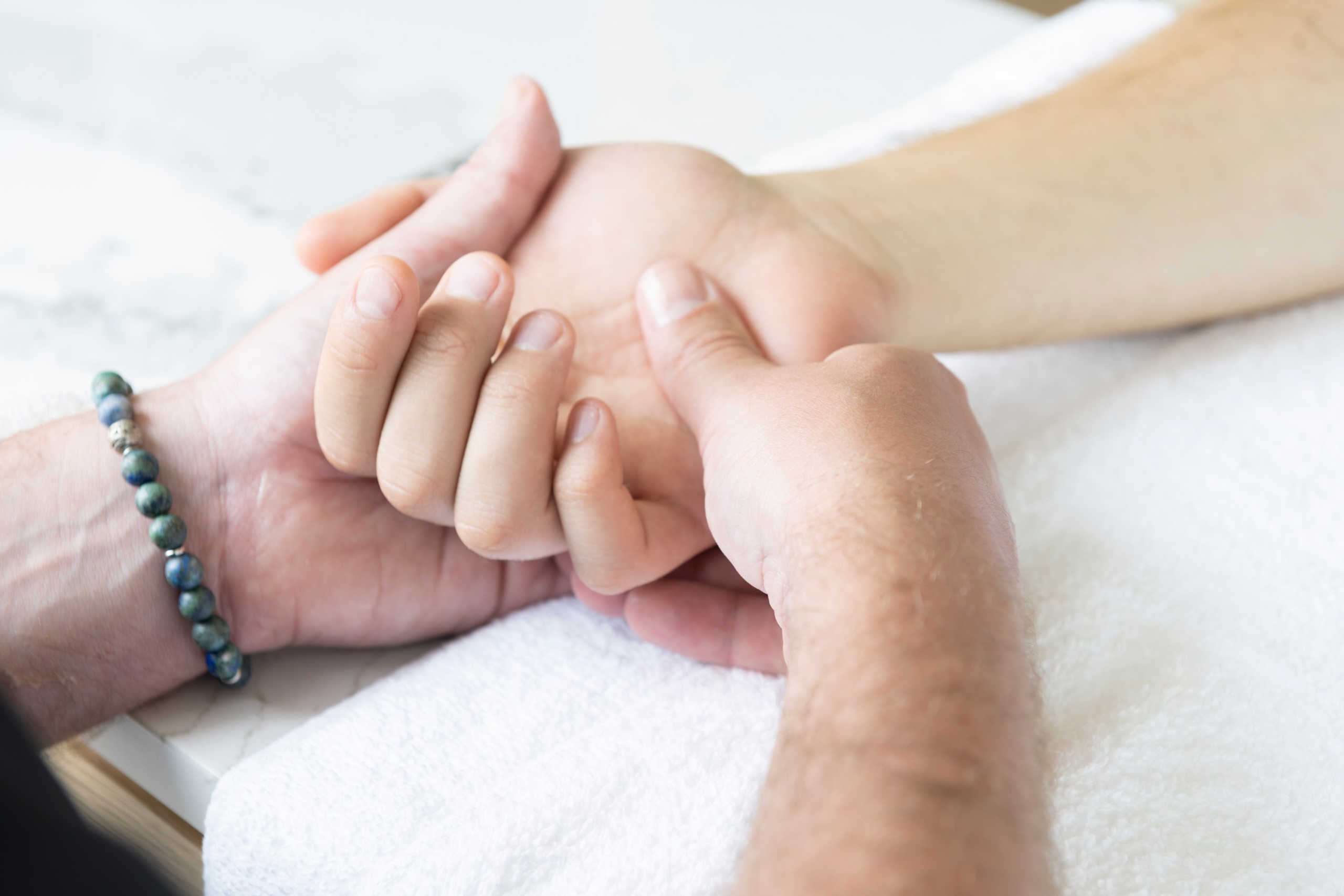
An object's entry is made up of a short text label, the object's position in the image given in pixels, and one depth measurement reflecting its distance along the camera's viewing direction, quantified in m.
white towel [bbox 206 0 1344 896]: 0.41
